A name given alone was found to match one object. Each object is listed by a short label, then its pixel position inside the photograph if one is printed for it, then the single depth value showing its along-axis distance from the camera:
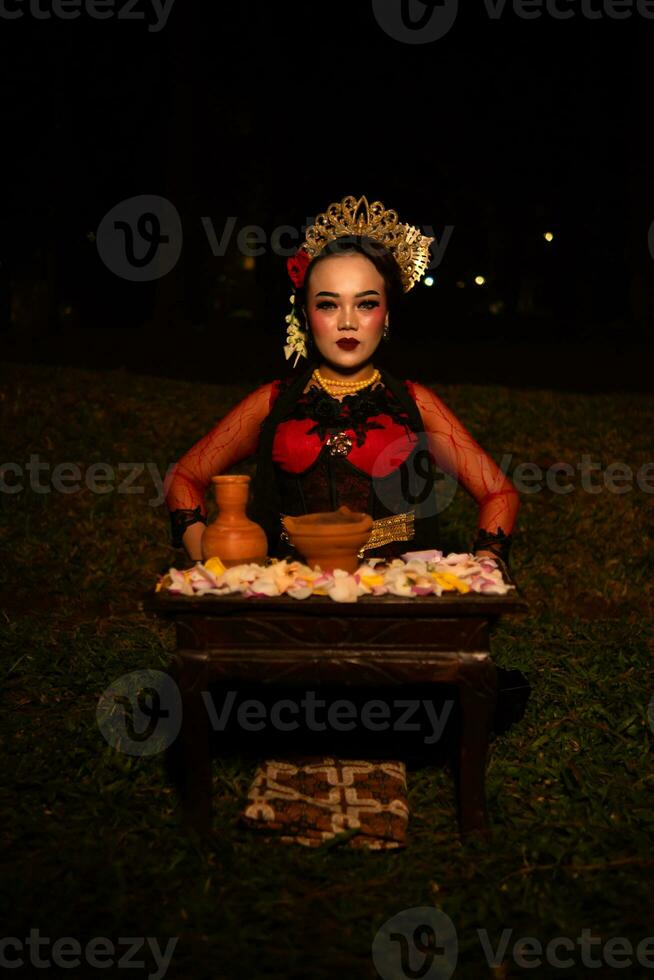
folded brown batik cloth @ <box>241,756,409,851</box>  3.76
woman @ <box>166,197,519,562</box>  4.17
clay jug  3.56
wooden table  3.30
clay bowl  3.45
